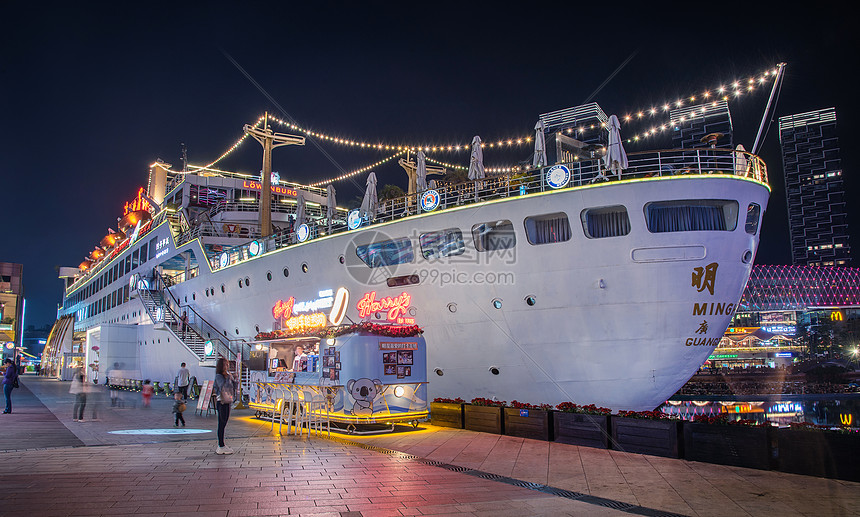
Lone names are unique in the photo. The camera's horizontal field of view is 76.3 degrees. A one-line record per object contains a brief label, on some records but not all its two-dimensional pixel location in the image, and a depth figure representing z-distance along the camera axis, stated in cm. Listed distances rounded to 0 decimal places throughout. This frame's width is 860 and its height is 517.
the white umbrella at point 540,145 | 1581
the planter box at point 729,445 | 875
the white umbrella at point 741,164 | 1431
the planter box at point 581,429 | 1093
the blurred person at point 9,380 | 1717
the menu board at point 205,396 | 1730
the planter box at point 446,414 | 1411
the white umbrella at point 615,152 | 1379
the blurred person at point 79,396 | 1537
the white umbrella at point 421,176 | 1881
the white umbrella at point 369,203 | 1902
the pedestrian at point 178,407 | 1425
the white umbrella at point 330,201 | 2198
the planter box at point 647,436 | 982
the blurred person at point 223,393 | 1004
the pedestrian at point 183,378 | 1901
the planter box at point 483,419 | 1304
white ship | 1366
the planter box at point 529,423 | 1197
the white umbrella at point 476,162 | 1672
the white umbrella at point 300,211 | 2464
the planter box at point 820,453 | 788
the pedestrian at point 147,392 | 1862
